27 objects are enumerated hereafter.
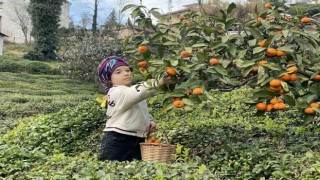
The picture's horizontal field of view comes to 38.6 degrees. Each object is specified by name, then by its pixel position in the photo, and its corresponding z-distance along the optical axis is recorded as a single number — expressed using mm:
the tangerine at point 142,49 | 3381
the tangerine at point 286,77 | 2781
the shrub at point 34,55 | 29016
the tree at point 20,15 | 40750
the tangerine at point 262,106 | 2826
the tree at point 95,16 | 34900
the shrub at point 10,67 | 24578
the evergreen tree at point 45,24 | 28359
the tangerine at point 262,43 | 2950
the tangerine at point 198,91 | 2883
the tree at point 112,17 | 34156
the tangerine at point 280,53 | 2861
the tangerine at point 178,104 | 2910
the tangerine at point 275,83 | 2688
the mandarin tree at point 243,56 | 2881
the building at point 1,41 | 33025
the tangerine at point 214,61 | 3013
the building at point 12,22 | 43000
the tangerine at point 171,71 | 2979
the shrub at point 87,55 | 16891
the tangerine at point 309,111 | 2934
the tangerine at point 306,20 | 3092
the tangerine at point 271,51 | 2857
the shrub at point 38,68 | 24719
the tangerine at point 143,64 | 3404
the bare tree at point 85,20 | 37094
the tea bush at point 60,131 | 4914
